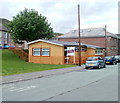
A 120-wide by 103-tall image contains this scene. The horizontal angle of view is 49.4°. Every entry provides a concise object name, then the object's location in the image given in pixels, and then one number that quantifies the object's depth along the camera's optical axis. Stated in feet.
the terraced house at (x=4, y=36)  132.65
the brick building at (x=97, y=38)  116.84
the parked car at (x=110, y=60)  67.48
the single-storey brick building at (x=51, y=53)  65.09
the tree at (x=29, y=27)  86.21
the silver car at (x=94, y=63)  50.22
